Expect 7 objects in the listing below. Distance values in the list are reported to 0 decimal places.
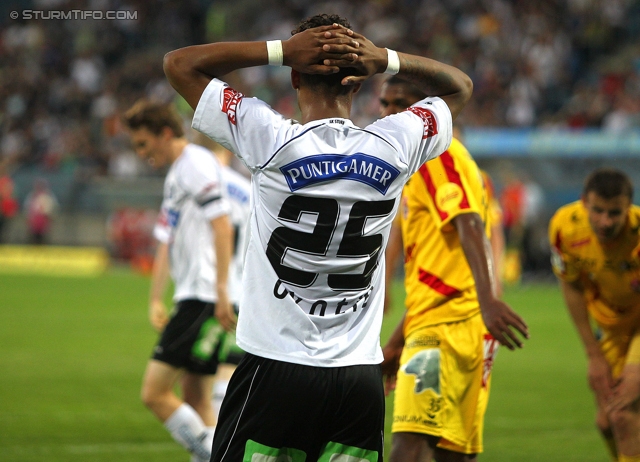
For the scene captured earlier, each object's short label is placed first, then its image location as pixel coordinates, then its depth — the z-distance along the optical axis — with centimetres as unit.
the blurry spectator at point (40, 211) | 5437
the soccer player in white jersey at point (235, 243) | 1306
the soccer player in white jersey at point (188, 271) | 1193
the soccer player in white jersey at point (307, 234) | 639
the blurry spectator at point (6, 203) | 5644
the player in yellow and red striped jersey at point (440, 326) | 942
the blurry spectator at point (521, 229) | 4419
